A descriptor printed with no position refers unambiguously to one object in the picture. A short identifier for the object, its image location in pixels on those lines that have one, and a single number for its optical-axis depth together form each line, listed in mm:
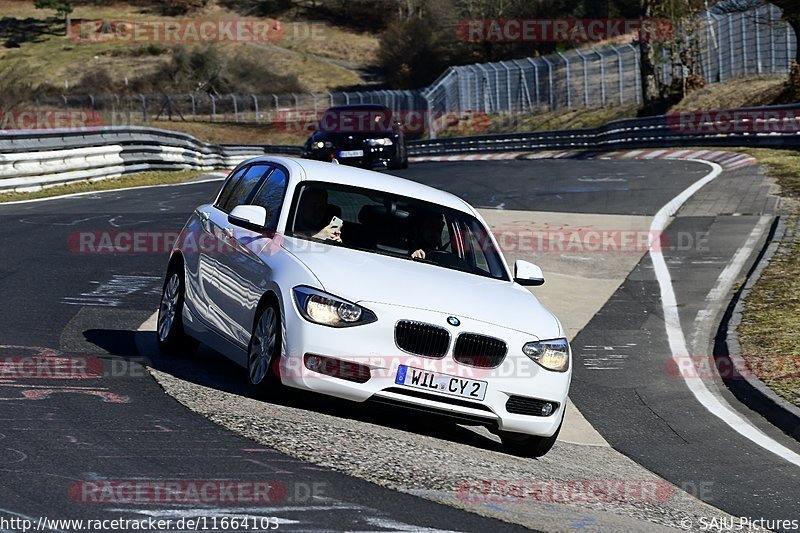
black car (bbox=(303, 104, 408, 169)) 54375
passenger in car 17766
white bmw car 15289
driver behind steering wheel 18031
